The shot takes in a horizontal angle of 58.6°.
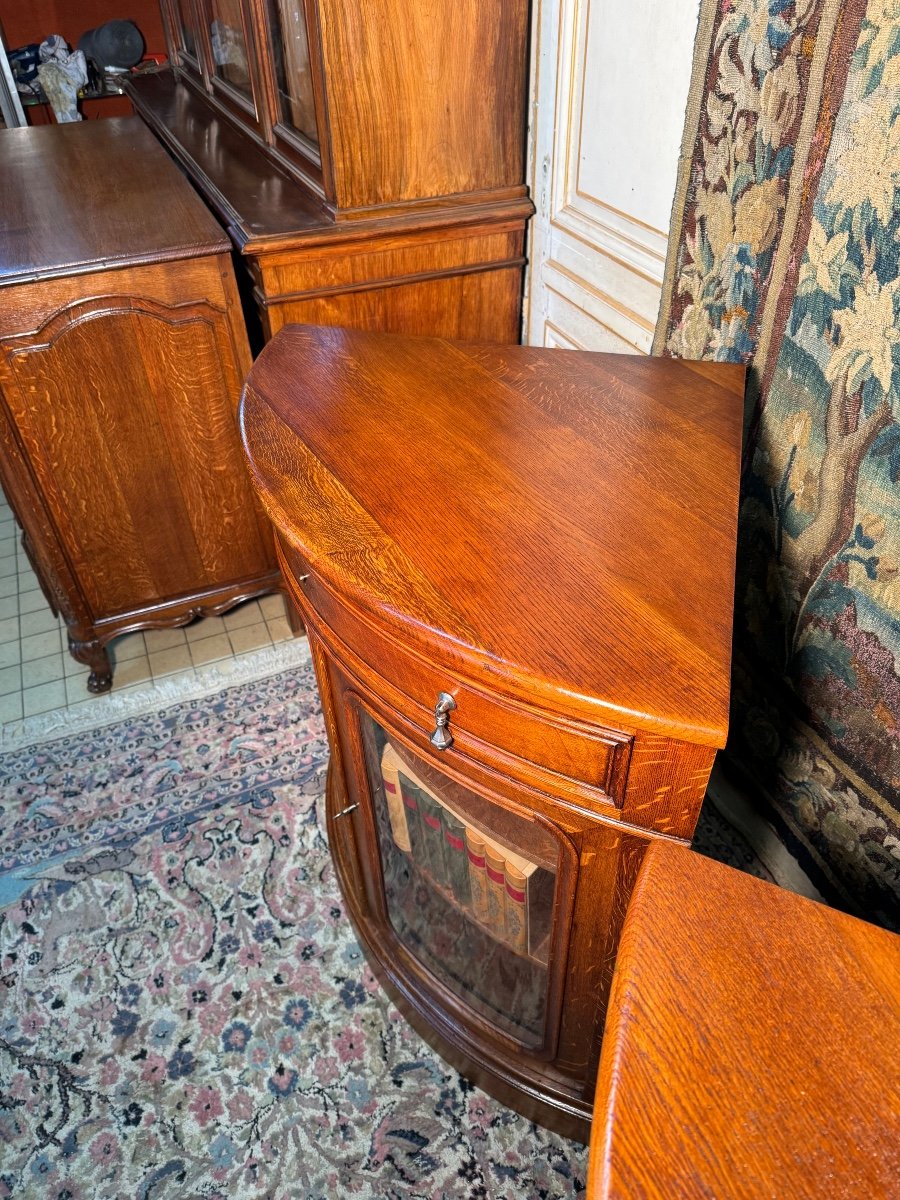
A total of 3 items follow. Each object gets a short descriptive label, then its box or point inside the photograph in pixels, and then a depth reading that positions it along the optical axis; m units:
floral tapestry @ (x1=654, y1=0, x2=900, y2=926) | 0.62
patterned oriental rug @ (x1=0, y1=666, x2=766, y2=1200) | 0.92
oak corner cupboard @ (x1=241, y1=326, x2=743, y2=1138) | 0.52
